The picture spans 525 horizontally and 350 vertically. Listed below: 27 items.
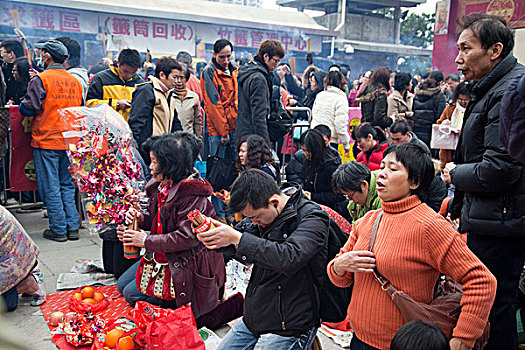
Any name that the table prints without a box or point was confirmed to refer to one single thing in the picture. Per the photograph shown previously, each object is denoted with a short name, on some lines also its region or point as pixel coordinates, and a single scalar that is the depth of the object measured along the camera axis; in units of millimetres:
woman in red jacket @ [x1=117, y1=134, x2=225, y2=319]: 3398
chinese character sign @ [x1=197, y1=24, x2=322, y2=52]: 18031
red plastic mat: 3828
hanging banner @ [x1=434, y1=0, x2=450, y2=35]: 18969
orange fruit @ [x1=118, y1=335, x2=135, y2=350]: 3240
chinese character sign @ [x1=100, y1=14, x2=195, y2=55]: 15836
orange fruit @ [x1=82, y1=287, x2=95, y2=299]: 4023
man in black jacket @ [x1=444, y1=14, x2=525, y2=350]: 2383
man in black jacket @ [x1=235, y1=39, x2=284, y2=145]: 5113
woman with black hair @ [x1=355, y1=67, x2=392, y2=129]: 6965
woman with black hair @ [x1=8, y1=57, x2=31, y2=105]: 6324
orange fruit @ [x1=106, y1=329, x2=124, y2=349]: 3311
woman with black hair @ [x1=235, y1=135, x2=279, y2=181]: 4652
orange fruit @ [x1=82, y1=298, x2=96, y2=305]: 3918
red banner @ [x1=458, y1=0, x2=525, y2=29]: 13369
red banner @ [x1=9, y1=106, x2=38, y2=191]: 5434
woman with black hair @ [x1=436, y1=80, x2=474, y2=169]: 5004
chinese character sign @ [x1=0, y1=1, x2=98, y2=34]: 14012
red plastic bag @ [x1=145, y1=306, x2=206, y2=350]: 3010
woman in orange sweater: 1962
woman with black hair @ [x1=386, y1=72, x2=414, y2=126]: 7605
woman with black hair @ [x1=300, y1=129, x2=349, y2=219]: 4699
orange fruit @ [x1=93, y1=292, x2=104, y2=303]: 4012
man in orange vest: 5074
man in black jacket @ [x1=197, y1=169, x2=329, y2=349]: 2434
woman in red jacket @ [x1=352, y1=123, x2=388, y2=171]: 5180
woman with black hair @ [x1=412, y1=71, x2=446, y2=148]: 7449
